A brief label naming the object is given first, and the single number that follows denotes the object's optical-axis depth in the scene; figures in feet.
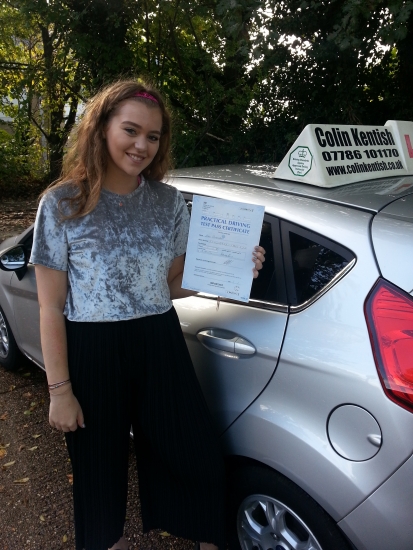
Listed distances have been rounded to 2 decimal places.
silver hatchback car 5.07
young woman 5.86
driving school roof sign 7.33
